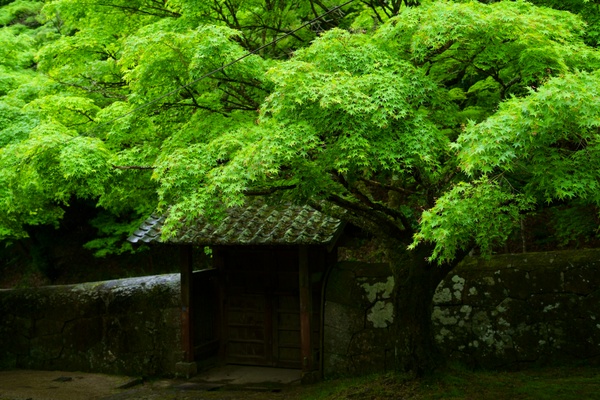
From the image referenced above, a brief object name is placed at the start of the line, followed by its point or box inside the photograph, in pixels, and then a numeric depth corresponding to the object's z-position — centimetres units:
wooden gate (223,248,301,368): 1192
